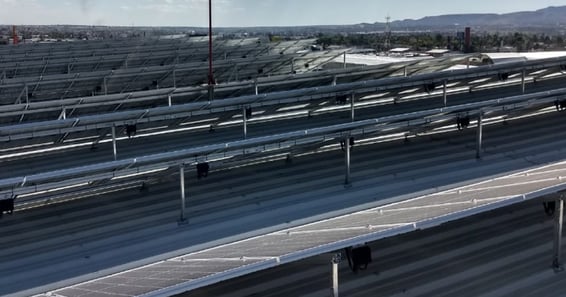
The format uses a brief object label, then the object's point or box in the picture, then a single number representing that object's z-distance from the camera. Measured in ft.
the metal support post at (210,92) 48.76
